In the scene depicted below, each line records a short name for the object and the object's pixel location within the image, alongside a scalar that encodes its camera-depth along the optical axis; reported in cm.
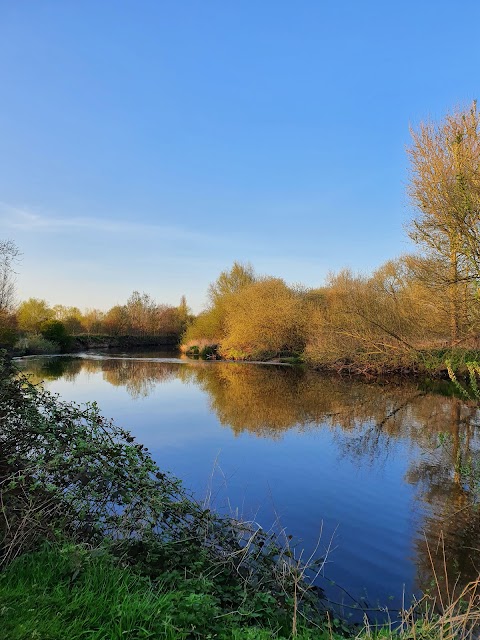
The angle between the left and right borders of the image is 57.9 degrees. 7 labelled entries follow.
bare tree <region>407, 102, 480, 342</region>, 1249
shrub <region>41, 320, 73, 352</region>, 4456
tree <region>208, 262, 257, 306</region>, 4600
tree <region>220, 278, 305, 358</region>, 3472
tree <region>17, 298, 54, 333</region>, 4369
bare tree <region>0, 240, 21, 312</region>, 2803
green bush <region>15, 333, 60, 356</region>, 3864
